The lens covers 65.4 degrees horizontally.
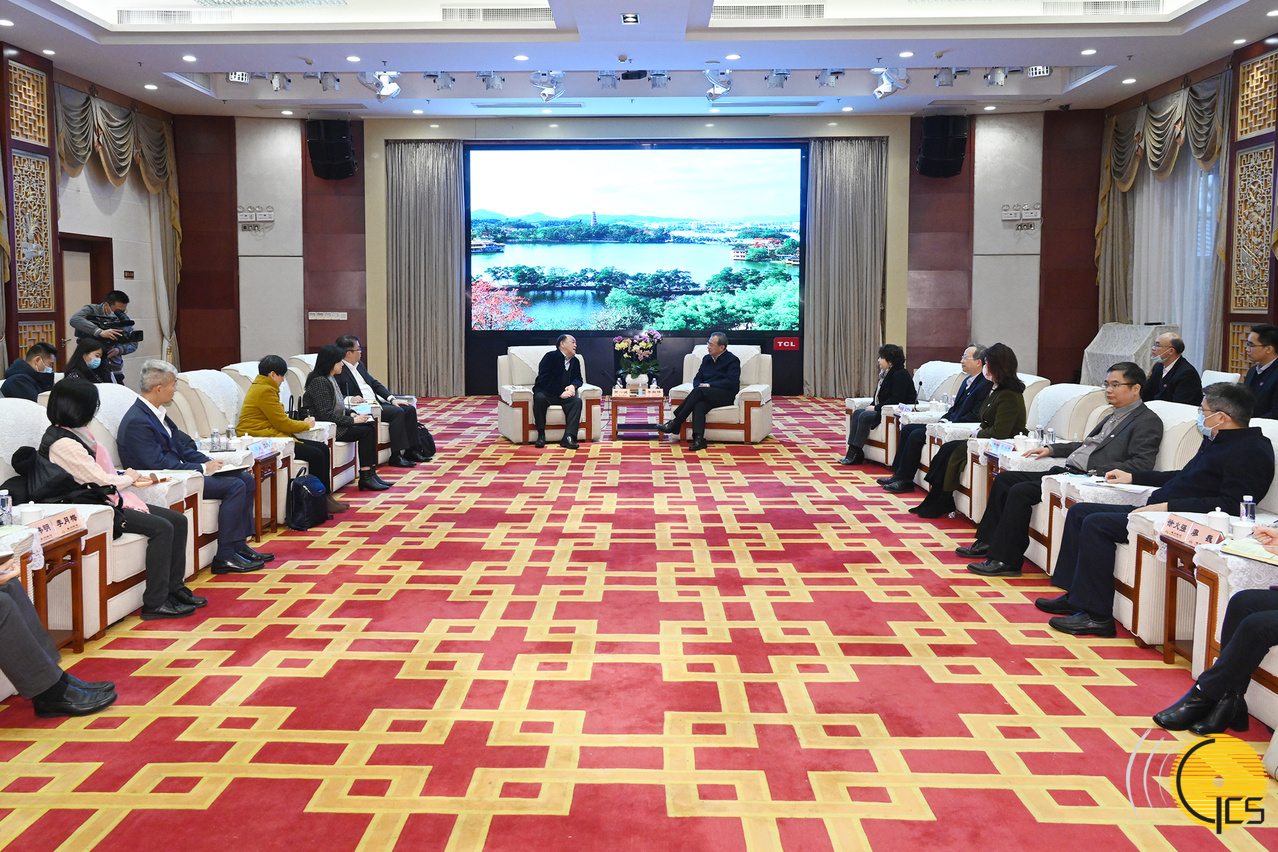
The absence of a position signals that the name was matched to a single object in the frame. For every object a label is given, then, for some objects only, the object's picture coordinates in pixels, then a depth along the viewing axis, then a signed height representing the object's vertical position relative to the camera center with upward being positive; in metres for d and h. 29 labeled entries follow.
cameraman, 8.84 +0.06
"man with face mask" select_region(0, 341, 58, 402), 7.32 -0.32
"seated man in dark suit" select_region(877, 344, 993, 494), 7.41 -0.64
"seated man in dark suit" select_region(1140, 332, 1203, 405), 7.57 -0.35
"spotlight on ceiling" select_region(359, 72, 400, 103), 11.04 +2.77
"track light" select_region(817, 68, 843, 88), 11.62 +2.99
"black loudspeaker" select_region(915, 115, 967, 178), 13.41 +2.54
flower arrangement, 10.99 -0.25
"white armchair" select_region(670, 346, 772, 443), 10.38 -0.80
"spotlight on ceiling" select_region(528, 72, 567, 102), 11.18 +2.82
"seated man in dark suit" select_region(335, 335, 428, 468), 8.68 -0.69
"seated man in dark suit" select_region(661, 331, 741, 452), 10.18 -0.57
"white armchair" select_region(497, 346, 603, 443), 10.38 -0.75
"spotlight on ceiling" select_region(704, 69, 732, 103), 11.21 +2.83
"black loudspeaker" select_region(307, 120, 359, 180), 13.63 +2.50
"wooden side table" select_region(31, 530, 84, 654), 3.87 -0.98
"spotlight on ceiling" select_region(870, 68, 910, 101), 11.06 +2.82
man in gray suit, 5.05 -0.68
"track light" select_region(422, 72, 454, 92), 11.42 +2.91
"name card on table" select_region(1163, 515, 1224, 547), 3.78 -0.77
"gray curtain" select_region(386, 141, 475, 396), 14.35 +1.10
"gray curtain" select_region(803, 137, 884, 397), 14.25 +1.03
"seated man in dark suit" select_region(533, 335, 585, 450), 10.25 -0.60
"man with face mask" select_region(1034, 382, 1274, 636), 4.28 -0.71
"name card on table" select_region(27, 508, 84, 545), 3.83 -0.76
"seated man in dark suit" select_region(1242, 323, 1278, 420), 6.75 -0.25
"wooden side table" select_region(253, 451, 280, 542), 6.06 -0.93
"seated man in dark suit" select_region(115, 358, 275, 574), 5.06 -0.67
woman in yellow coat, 6.74 -0.52
